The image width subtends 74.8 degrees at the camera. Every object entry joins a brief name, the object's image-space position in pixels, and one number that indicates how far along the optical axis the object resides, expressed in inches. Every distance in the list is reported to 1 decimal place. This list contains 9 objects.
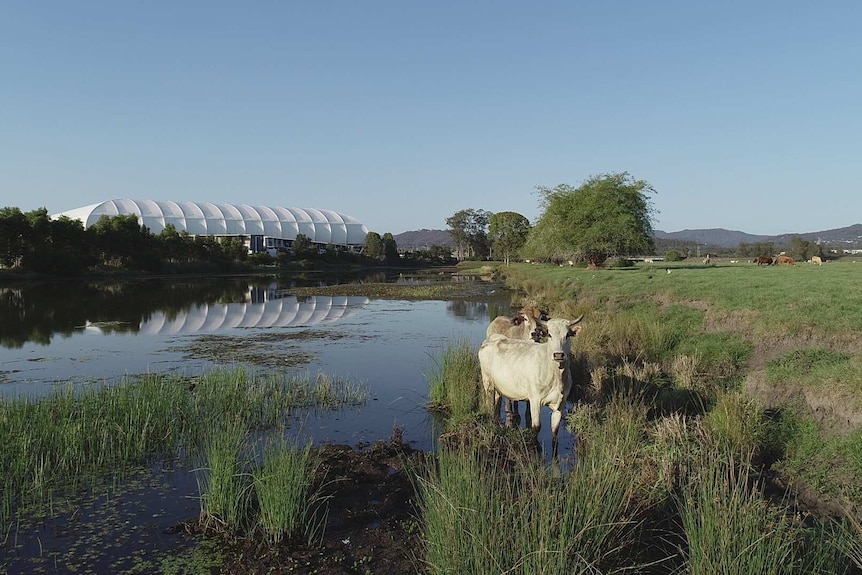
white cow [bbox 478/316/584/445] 298.2
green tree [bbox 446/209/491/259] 5649.6
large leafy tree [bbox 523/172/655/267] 1830.7
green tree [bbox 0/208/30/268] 1780.3
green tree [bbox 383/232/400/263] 4276.8
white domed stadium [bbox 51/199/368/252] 3959.2
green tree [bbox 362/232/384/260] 4222.4
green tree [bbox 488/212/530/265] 4074.8
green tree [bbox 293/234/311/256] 3599.9
